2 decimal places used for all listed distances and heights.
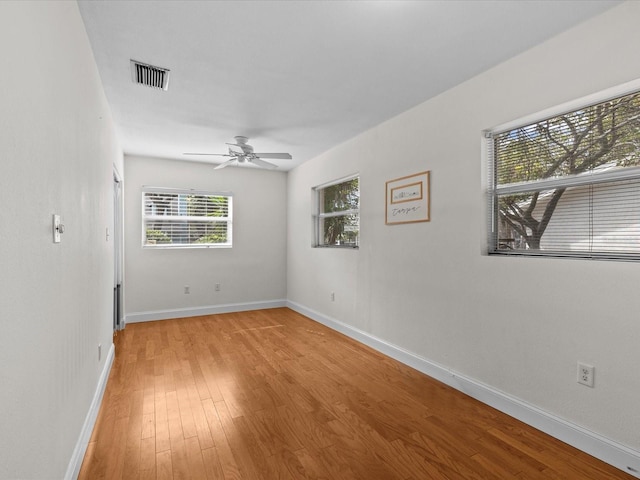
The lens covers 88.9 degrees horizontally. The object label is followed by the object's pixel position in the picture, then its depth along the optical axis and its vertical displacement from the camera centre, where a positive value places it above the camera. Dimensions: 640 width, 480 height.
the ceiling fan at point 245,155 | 4.01 +1.03
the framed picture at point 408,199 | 3.07 +0.39
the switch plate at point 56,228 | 1.41 +0.03
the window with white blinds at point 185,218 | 5.08 +0.31
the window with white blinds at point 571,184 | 1.85 +0.35
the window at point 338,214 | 4.32 +0.34
